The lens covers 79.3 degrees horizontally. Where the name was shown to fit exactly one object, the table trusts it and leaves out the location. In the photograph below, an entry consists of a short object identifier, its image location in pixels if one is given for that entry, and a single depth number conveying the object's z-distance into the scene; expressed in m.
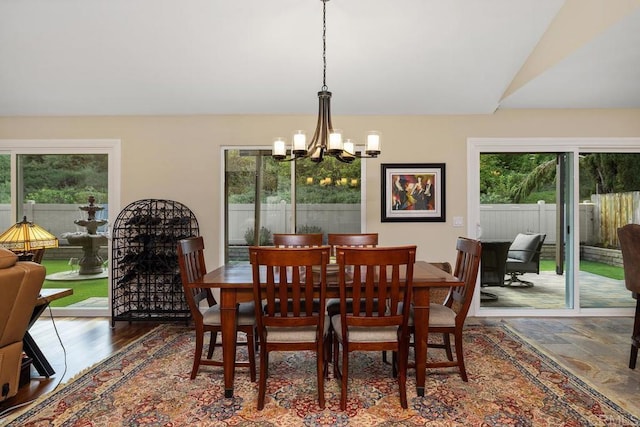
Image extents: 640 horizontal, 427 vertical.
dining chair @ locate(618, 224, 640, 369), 2.85
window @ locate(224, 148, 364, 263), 4.42
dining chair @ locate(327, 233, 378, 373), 3.45
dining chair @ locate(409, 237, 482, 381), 2.60
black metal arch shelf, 4.12
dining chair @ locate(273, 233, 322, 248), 3.43
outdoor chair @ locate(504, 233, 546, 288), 4.37
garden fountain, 4.33
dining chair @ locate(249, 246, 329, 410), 2.20
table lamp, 2.76
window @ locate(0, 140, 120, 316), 4.34
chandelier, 2.56
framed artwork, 4.28
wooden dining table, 2.43
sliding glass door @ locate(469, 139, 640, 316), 4.33
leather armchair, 2.15
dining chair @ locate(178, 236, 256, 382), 2.60
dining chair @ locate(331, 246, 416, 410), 2.20
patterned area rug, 2.19
